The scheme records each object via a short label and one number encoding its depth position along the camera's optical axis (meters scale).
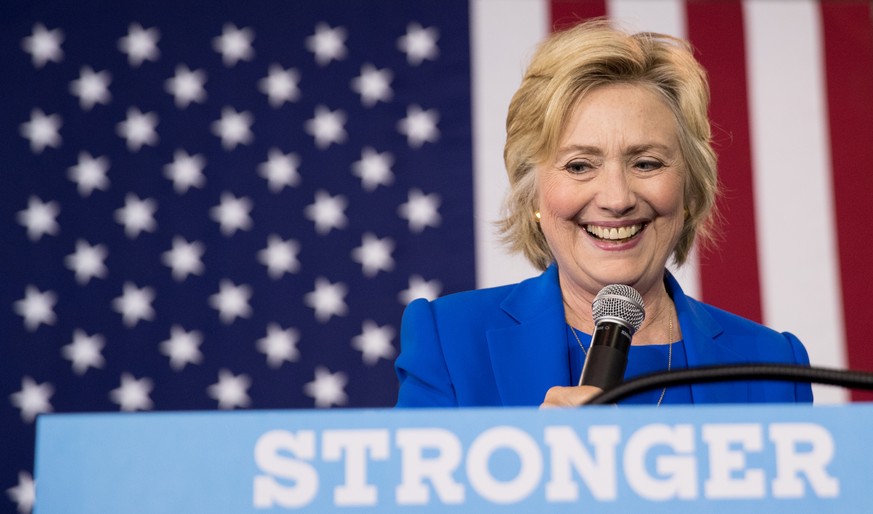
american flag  5.47
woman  4.66
